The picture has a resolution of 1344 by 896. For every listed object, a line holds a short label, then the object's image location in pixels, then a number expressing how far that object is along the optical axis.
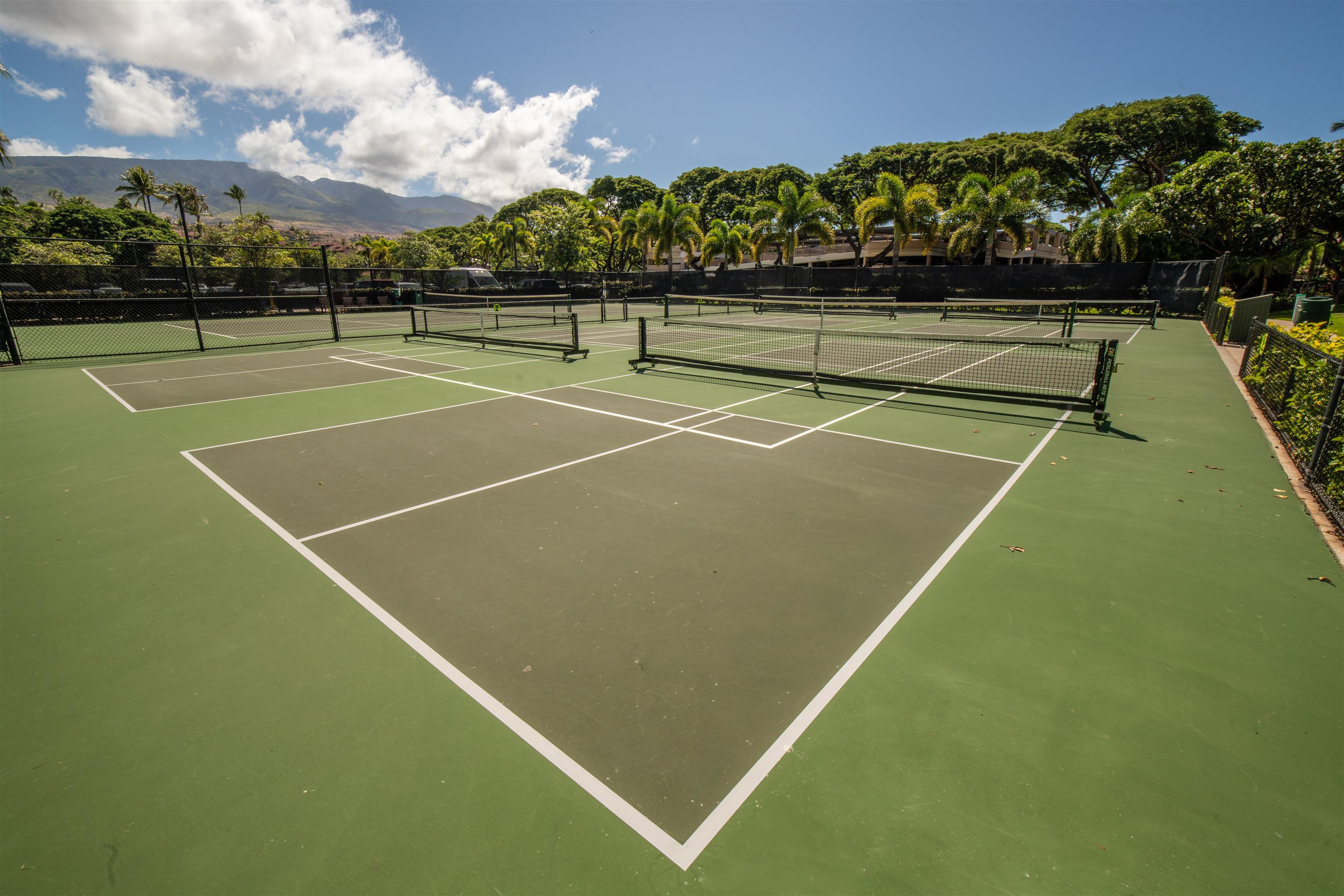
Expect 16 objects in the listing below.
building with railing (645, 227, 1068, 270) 62.02
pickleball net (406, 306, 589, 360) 16.11
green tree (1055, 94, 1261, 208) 44.72
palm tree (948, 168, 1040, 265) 37.66
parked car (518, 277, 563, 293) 39.41
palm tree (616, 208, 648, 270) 51.06
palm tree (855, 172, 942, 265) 39.50
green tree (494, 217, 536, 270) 46.34
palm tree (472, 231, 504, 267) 73.25
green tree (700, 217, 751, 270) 50.09
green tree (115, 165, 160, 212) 79.75
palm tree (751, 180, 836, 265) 41.94
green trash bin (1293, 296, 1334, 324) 16.05
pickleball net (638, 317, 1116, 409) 12.01
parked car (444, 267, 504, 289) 34.34
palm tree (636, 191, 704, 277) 47.16
